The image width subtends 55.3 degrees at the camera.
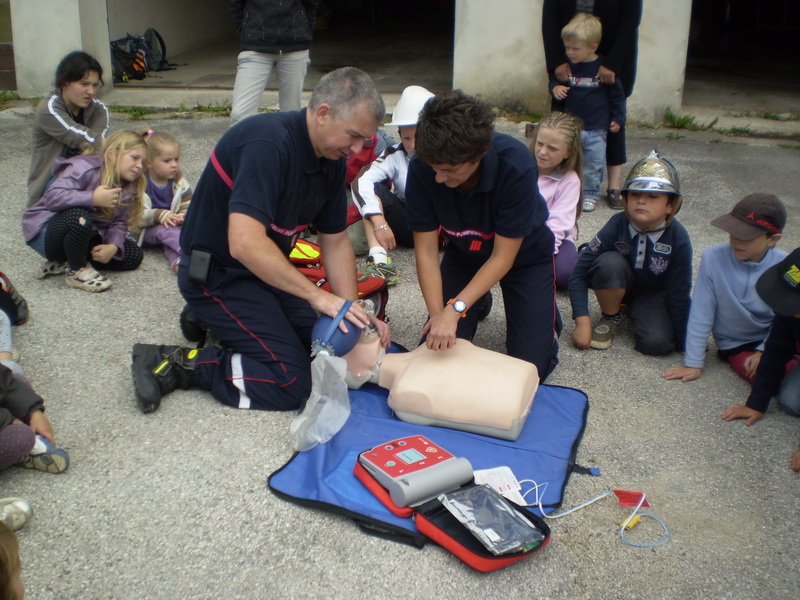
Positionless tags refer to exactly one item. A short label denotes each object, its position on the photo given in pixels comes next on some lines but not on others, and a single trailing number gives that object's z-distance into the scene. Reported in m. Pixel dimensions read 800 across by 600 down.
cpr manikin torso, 2.91
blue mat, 2.53
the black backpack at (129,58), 8.98
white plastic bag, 2.83
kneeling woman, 2.73
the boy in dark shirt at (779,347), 2.64
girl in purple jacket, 4.07
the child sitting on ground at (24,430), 2.55
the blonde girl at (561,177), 4.18
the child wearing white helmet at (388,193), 4.37
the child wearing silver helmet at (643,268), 3.61
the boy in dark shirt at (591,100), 5.44
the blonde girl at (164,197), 4.49
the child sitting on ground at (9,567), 1.36
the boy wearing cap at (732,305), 3.37
